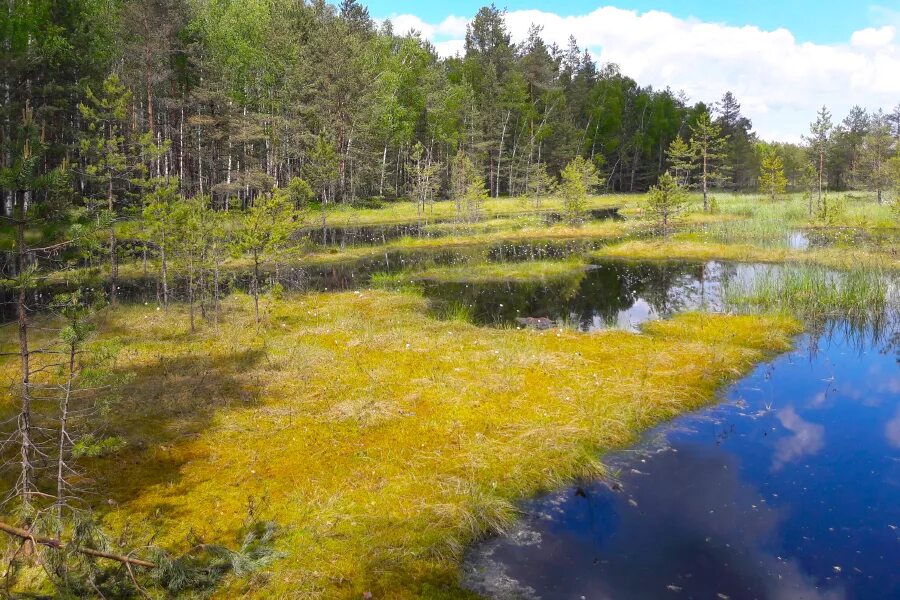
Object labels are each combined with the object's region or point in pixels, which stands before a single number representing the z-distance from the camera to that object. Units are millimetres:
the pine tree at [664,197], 36219
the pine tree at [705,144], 56094
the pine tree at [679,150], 56938
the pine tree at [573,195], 46219
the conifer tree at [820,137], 45562
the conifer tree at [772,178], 63066
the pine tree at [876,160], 56094
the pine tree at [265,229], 17672
